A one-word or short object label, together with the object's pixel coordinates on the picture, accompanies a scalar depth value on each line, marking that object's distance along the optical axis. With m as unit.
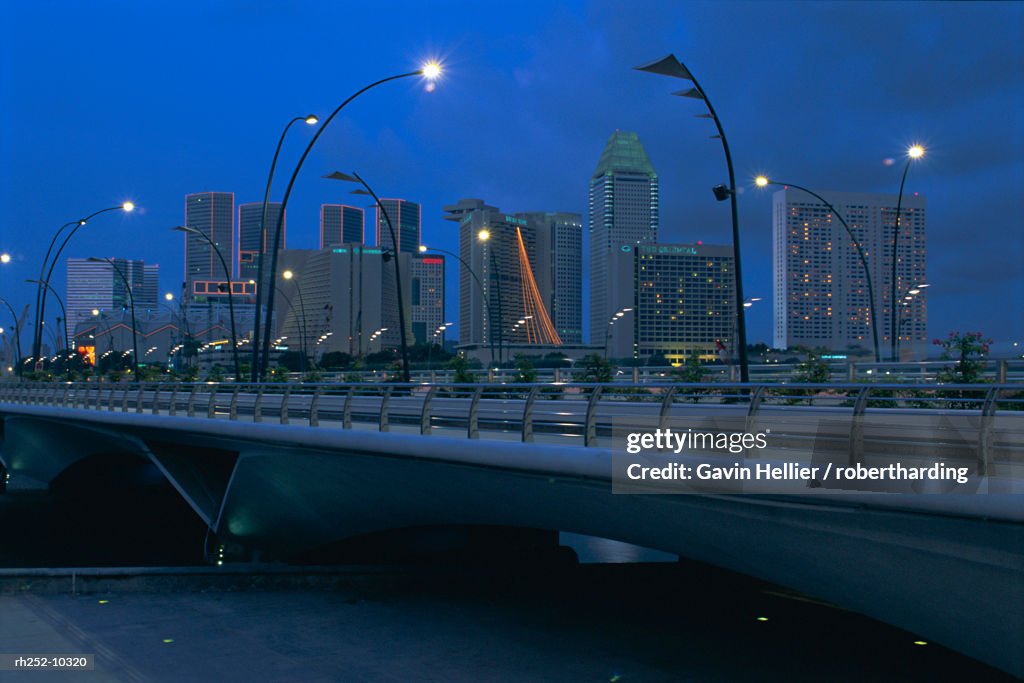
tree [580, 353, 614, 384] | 37.38
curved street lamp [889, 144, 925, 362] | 31.67
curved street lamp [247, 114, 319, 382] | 33.28
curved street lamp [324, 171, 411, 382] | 32.06
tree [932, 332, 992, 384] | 23.50
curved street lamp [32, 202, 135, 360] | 59.24
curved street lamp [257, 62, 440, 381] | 27.09
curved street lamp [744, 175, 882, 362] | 30.77
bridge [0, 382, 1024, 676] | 9.55
